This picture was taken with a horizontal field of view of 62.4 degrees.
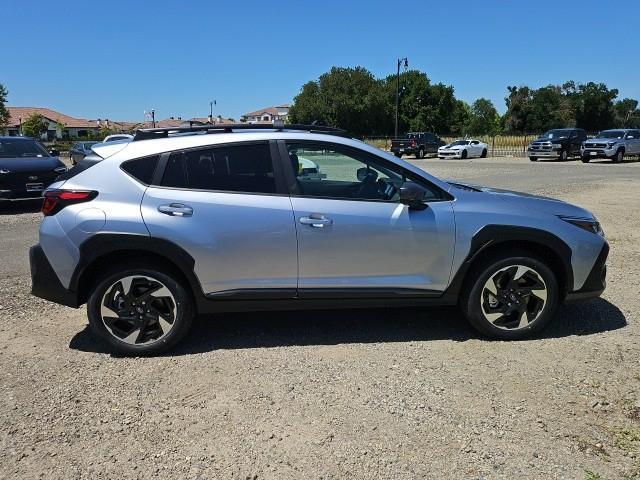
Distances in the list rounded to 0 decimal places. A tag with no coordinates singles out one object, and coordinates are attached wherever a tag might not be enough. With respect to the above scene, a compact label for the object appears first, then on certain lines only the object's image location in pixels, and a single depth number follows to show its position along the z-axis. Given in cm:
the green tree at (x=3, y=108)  6494
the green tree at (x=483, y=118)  11100
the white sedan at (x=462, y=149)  3866
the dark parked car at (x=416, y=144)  3947
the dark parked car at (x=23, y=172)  1097
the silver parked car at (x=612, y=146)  2941
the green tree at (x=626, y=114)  9059
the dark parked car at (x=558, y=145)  3222
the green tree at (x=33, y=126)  7800
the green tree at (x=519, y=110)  8475
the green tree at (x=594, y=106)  8212
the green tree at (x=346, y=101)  8625
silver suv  389
